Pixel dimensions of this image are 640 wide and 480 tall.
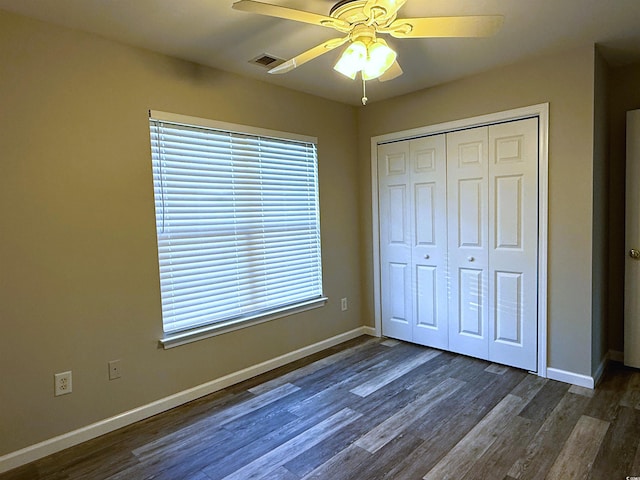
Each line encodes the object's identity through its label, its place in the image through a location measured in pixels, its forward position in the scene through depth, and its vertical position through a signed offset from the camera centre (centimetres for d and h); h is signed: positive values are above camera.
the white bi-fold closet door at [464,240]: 302 -20
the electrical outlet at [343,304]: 394 -84
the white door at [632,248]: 293 -27
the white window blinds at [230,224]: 268 +0
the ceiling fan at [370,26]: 162 +86
